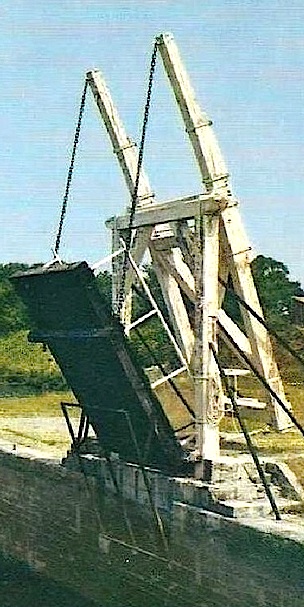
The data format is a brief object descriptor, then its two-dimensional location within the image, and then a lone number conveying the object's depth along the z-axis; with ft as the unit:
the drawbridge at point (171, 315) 46.57
